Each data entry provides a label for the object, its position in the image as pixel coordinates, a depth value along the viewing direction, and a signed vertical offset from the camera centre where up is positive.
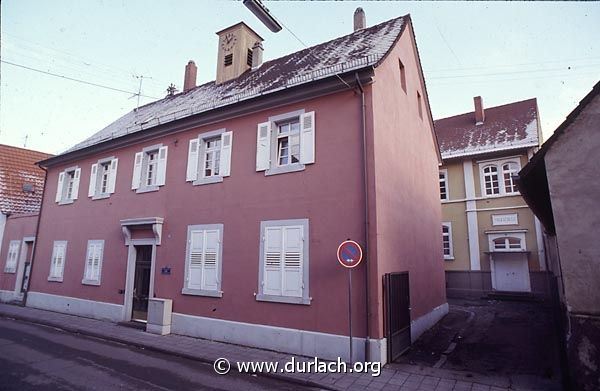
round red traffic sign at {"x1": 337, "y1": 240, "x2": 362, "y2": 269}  7.78 +0.38
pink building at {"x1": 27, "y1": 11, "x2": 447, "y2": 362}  8.68 +1.76
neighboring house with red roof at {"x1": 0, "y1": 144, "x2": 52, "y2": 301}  18.50 +2.98
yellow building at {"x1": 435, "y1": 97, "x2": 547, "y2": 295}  18.50 +3.29
